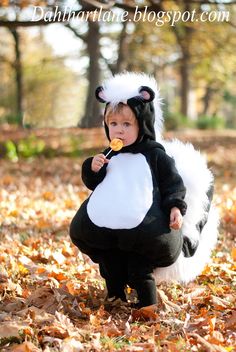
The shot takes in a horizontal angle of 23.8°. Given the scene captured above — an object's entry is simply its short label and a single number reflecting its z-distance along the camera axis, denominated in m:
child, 3.03
